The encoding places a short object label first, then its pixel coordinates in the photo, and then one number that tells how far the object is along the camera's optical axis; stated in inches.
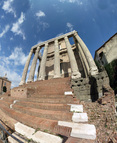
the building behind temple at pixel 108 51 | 557.1
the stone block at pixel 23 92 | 207.6
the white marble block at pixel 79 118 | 87.1
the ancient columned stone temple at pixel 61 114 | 67.2
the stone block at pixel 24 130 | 73.0
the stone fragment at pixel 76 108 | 110.0
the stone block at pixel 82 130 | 62.3
